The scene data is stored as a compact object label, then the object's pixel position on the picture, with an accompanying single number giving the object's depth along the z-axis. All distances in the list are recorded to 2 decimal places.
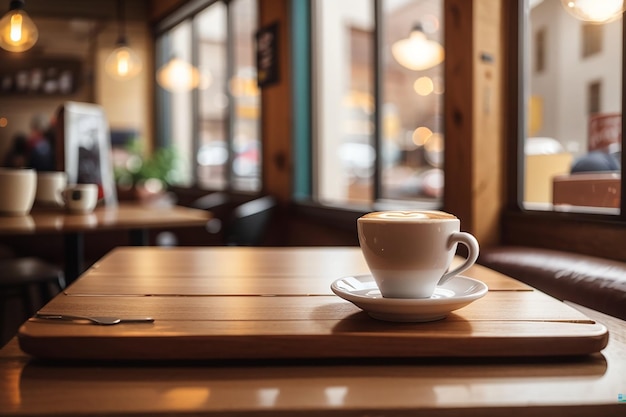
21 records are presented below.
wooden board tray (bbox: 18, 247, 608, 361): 0.72
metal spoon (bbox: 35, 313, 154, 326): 0.79
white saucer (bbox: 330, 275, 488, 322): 0.77
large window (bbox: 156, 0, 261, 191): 6.11
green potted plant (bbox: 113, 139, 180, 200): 6.53
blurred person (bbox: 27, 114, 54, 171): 6.44
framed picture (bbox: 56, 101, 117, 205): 3.34
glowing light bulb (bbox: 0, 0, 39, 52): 2.91
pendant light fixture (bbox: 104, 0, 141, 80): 5.12
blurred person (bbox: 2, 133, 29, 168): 7.60
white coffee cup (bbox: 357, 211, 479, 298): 0.79
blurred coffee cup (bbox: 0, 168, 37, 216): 2.51
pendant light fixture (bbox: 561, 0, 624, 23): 1.88
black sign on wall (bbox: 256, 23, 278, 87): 4.80
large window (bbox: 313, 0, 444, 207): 3.84
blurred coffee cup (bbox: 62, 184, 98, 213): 2.68
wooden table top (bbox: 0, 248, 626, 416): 0.60
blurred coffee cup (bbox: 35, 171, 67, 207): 2.87
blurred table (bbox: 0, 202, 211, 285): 2.15
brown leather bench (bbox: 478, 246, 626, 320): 1.71
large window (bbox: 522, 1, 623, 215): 2.38
